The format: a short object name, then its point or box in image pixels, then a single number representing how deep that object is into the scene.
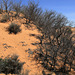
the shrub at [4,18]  13.51
